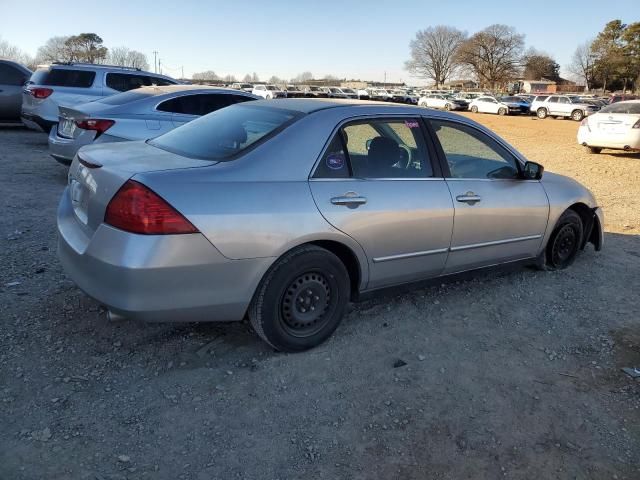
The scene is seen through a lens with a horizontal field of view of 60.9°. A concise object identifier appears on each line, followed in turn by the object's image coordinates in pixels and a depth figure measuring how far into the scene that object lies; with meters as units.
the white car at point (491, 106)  45.12
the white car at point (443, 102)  50.84
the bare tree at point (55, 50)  77.25
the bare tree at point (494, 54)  99.81
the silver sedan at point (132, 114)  6.87
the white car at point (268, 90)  46.78
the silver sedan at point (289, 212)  2.87
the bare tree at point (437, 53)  111.62
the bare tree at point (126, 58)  80.29
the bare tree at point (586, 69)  94.74
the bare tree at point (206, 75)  128.41
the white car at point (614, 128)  13.60
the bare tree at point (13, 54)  68.97
